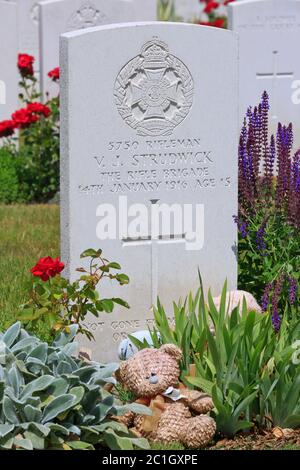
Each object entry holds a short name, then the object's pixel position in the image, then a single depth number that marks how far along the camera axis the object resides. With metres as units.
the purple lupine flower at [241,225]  5.74
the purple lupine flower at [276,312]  5.13
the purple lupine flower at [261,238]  5.67
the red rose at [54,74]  9.39
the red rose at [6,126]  9.17
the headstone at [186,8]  18.20
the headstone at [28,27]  13.38
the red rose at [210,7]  16.56
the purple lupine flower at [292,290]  5.30
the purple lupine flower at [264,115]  5.86
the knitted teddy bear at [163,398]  4.56
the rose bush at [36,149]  9.25
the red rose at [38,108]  9.27
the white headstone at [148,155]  5.27
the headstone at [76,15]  10.39
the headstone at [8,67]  9.79
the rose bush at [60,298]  4.83
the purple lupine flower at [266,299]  5.20
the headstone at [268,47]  9.98
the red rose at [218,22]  15.01
